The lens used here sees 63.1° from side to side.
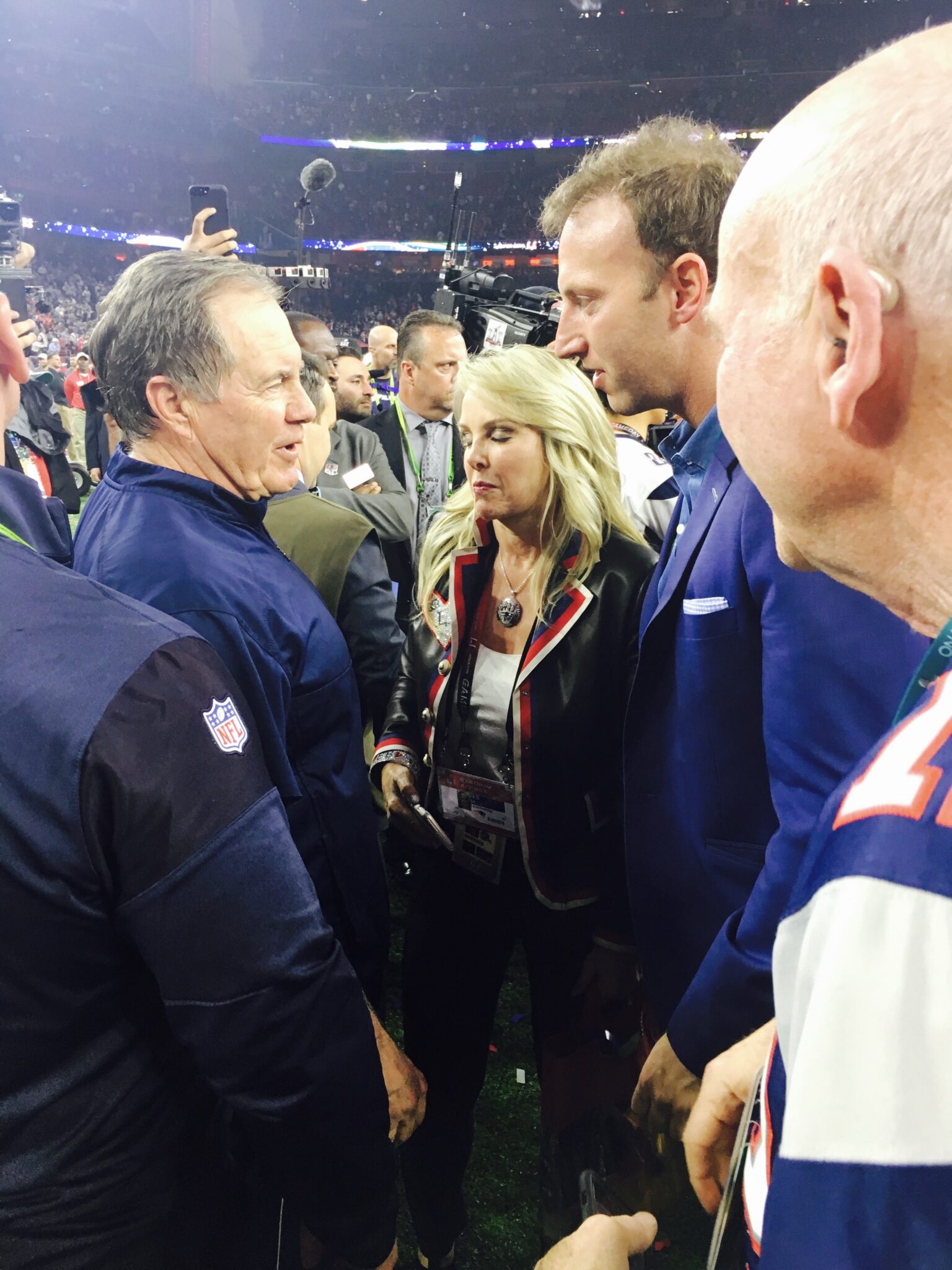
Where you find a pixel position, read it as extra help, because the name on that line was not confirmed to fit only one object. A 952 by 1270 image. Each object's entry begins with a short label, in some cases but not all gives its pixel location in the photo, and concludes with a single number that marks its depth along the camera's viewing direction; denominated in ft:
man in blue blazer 3.36
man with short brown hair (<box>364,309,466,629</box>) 13.89
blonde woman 5.91
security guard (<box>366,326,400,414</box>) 22.20
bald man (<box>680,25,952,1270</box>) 1.25
